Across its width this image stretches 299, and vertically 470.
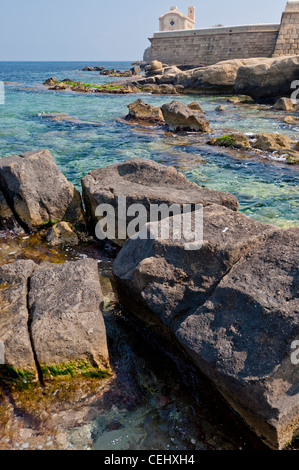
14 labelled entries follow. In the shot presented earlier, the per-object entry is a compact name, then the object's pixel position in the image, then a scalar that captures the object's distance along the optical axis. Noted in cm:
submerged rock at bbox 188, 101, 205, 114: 1686
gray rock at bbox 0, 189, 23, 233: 619
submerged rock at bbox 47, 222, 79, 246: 573
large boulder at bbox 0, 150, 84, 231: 599
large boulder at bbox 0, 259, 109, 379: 305
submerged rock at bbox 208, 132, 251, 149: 1214
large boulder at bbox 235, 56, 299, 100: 2264
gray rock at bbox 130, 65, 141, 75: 5656
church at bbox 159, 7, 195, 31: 6569
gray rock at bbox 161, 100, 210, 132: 1438
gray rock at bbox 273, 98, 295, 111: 2005
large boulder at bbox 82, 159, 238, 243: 506
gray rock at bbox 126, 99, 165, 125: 1675
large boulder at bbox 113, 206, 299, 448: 248
